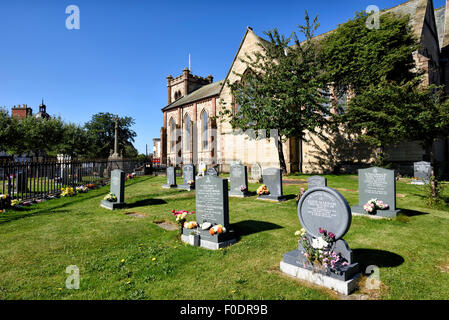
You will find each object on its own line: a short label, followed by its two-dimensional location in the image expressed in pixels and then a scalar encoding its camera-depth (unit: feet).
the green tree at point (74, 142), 125.08
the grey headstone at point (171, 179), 52.60
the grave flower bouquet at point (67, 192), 40.88
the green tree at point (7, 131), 86.96
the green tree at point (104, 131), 188.55
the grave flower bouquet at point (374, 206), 25.73
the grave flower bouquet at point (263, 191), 37.32
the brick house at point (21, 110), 161.17
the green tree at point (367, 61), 55.11
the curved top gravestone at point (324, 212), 13.48
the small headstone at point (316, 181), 29.94
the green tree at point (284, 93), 59.57
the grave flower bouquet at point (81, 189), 44.68
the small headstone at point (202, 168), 50.73
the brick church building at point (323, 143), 63.82
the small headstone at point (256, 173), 56.00
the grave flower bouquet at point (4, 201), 30.08
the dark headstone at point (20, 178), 36.85
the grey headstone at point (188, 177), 49.52
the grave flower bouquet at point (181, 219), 20.42
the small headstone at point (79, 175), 51.70
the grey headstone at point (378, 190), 25.82
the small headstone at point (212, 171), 51.49
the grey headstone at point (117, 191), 32.30
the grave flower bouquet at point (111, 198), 32.81
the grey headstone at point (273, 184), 35.95
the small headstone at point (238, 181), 39.94
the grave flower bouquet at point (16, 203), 31.18
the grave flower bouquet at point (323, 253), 12.48
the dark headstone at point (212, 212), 18.42
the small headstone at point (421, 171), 49.66
